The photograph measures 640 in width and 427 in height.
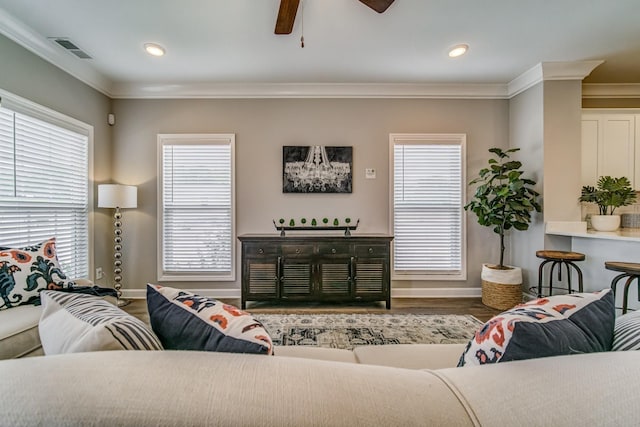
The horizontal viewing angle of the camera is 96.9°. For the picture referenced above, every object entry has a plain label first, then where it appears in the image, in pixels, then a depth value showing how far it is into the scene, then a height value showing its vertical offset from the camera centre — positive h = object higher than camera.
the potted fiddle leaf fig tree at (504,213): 3.23 -0.02
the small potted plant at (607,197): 2.95 +0.14
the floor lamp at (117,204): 3.28 +0.10
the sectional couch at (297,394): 0.49 -0.34
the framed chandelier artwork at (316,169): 3.76 +0.57
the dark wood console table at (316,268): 3.29 -0.66
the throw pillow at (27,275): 1.90 -0.44
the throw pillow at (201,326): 0.79 -0.34
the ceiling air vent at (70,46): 2.69 +1.65
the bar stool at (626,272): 2.28 -0.50
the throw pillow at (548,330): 0.75 -0.34
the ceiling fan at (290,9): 1.78 +1.35
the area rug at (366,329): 2.49 -1.13
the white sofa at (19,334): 1.51 -0.67
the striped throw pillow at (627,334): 0.82 -0.38
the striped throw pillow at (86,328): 0.70 -0.31
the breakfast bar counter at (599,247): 2.61 -0.37
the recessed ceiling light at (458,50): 2.85 +1.65
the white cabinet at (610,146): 3.24 +0.74
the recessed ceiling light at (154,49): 2.81 +1.65
